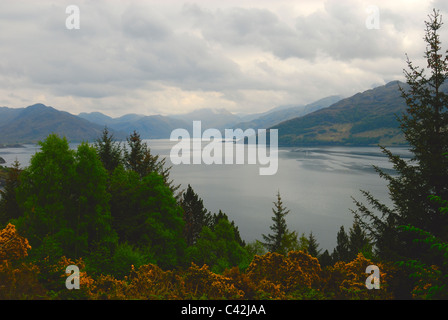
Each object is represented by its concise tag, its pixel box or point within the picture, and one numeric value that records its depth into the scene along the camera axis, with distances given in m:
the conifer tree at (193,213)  44.60
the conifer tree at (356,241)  45.14
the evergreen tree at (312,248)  44.25
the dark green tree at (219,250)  26.98
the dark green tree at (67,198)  17.11
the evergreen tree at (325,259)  39.40
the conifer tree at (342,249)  43.99
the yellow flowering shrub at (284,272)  9.18
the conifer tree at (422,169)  11.92
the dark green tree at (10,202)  29.67
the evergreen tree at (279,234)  42.17
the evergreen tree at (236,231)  46.10
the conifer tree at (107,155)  32.25
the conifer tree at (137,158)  35.56
